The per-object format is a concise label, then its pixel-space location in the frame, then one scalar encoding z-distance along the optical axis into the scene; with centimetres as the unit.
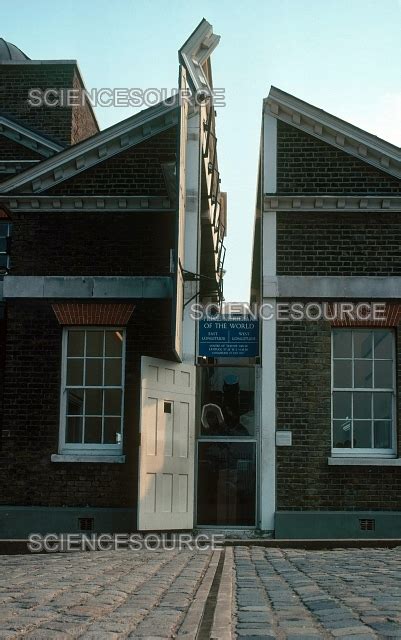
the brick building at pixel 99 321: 1446
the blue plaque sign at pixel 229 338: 1490
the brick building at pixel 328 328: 1432
